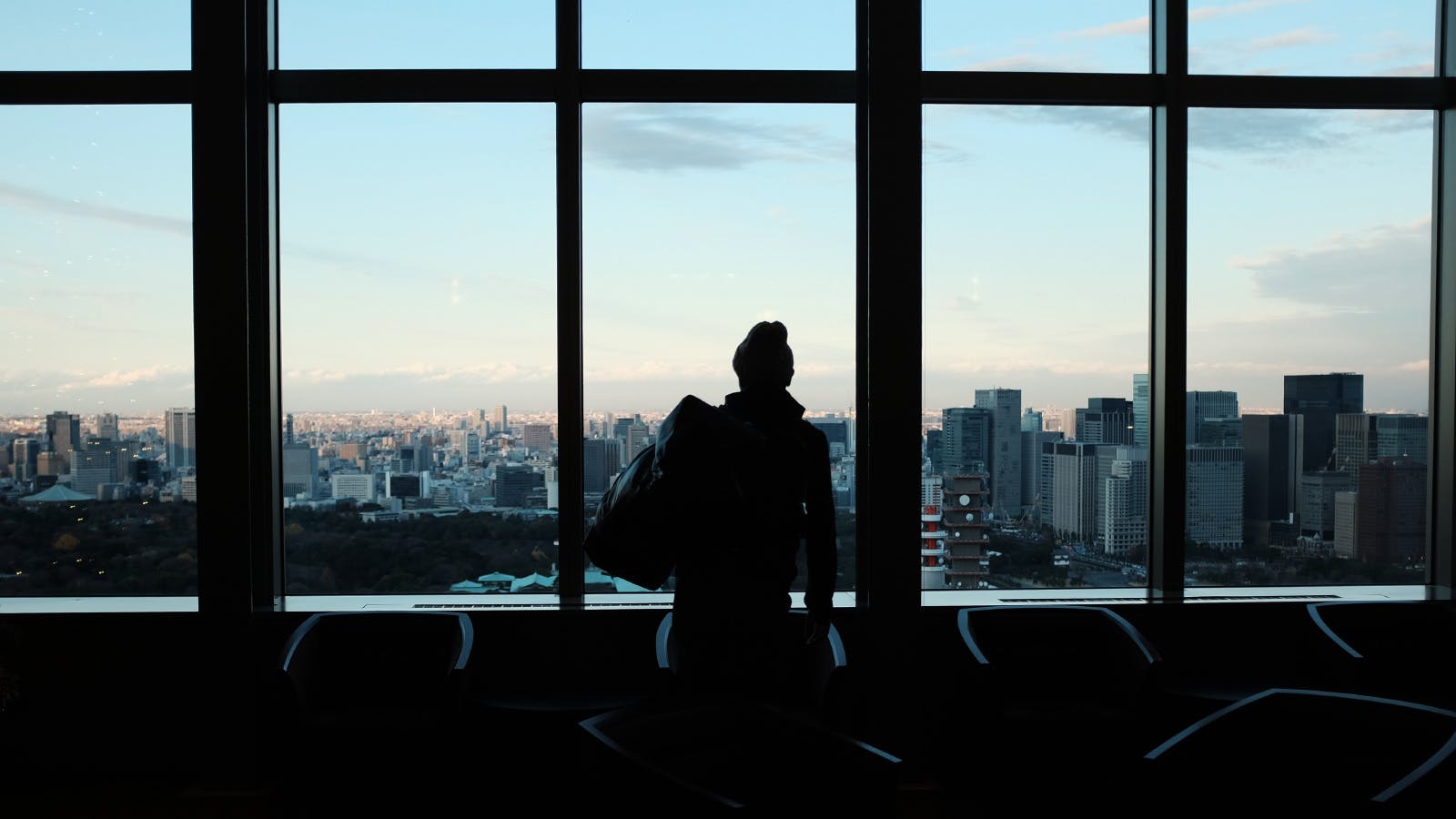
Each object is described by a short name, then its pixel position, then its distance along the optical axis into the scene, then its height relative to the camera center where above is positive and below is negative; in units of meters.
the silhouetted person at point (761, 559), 2.69 -0.47
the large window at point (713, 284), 4.18 +0.50
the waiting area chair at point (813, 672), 3.13 -0.96
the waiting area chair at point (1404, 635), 3.82 -0.99
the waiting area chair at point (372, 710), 3.23 -1.14
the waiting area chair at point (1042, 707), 3.35 -1.16
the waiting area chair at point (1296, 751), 2.24 -0.88
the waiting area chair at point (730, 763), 1.89 -0.79
